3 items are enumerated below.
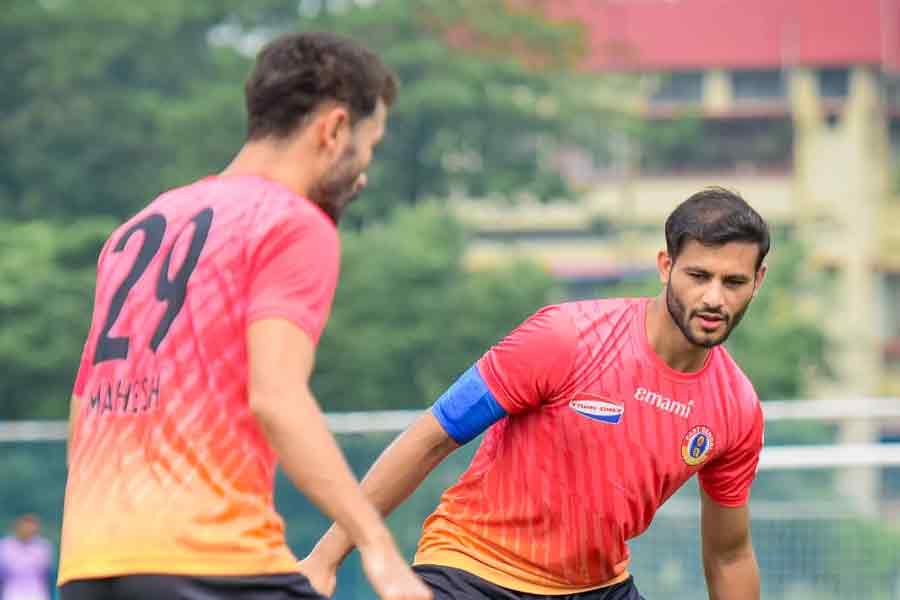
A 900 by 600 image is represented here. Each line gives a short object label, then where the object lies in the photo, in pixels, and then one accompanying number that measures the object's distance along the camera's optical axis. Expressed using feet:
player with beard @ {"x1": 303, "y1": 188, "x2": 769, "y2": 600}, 33.35
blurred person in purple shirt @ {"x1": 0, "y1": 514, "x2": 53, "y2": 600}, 102.40
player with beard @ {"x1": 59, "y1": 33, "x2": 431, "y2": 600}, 24.12
